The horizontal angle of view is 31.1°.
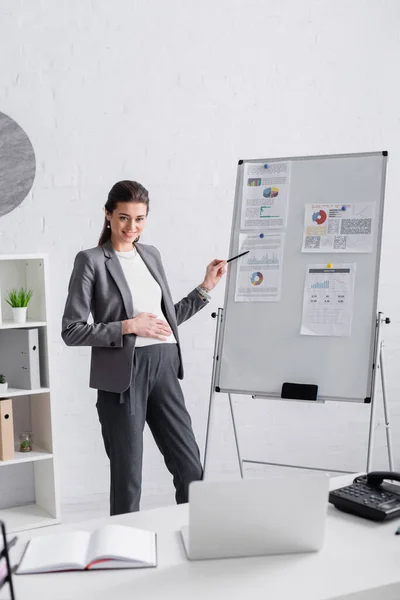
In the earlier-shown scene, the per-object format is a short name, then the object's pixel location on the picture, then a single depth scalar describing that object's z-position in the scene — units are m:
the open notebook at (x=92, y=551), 1.37
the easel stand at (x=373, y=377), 2.65
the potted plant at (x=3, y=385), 3.20
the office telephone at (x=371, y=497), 1.59
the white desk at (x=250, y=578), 1.29
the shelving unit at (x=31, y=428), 3.27
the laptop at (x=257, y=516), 1.37
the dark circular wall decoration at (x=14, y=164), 3.34
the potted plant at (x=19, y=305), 3.25
